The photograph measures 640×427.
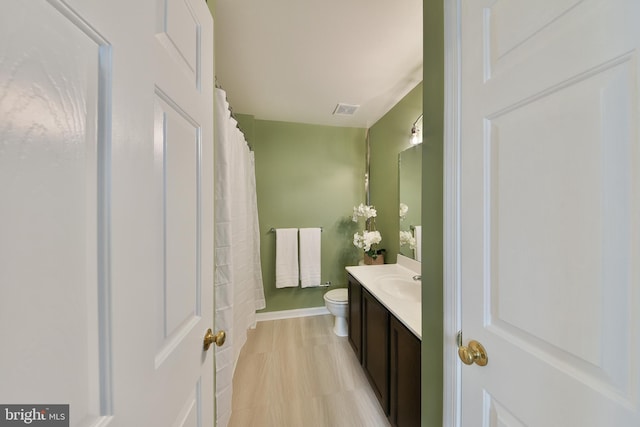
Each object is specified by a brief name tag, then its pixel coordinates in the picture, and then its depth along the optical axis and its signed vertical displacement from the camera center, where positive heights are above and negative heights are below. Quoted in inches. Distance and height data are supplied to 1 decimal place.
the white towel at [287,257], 104.2 -21.2
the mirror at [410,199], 74.4 +4.8
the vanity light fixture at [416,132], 73.5 +27.2
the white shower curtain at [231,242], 50.8 -8.7
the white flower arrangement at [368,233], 93.5 -8.7
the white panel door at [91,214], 9.2 +0.0
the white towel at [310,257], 105.8 -21.2
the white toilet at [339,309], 89.1 -39.2
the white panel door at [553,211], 15.0 +0.1
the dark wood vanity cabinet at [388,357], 42.1 -34.4
